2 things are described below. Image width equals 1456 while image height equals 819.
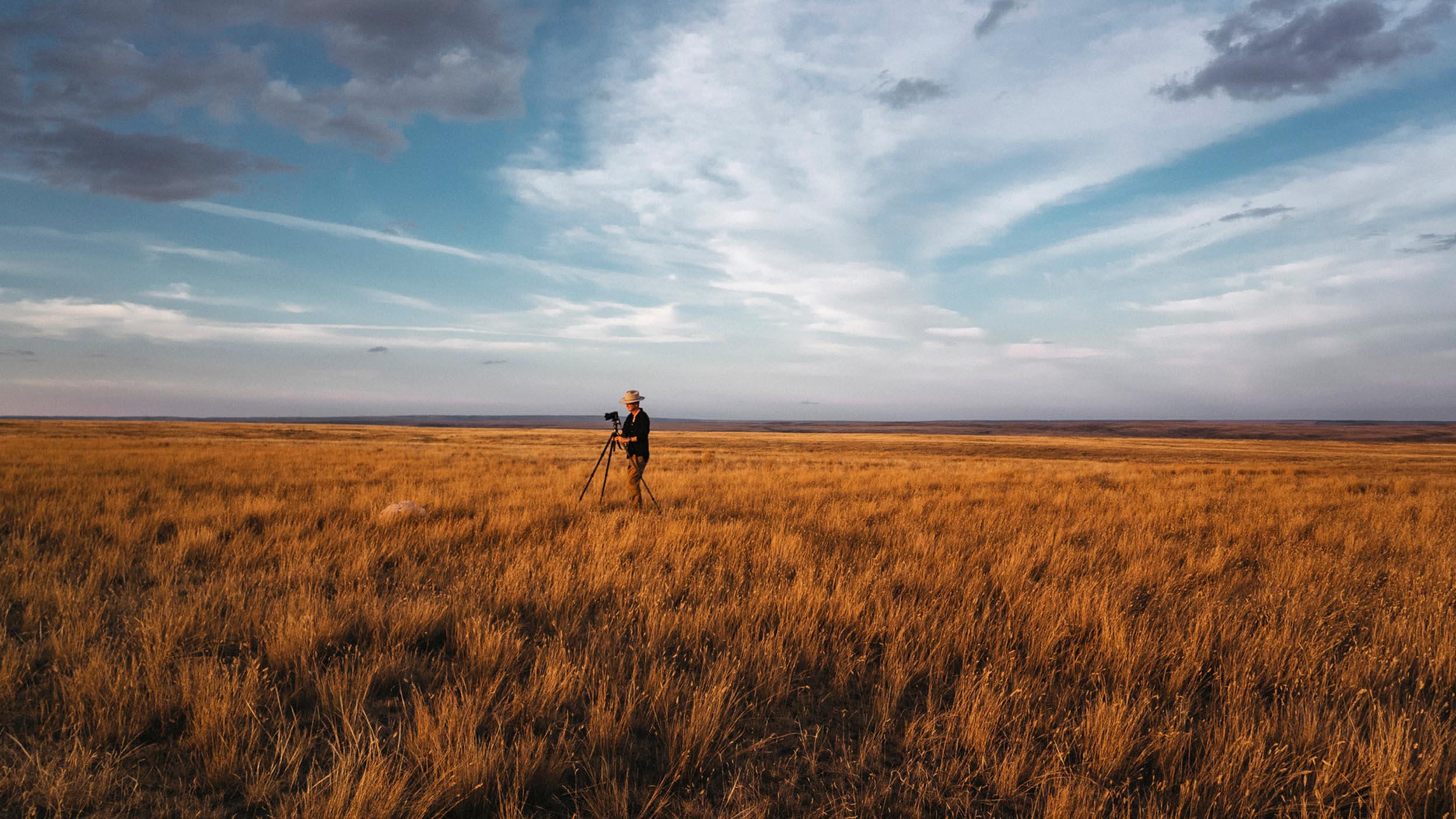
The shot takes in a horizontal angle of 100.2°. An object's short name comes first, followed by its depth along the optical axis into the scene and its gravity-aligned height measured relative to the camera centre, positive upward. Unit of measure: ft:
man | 37.22 -1.20
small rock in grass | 32.71 -5.21
